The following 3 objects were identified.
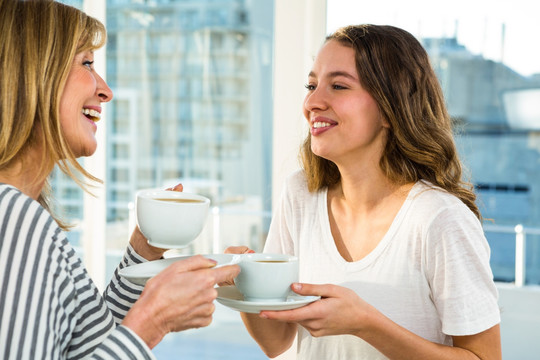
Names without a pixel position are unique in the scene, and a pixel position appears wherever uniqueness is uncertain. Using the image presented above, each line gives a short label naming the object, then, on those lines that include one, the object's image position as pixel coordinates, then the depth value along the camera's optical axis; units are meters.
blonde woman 0.94
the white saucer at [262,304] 1.08
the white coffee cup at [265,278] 1.11
